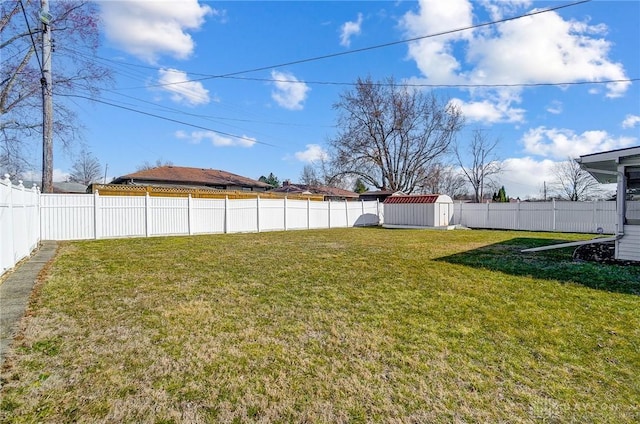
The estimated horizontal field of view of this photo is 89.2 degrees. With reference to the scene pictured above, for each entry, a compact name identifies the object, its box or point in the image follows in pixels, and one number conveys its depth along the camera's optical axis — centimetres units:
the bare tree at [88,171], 4766
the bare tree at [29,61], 1227
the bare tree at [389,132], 2911
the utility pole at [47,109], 1146
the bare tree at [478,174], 3697
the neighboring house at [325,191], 4009
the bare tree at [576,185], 3547
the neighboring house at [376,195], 2964
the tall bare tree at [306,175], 5014
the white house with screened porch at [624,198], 755
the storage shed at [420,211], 1889
